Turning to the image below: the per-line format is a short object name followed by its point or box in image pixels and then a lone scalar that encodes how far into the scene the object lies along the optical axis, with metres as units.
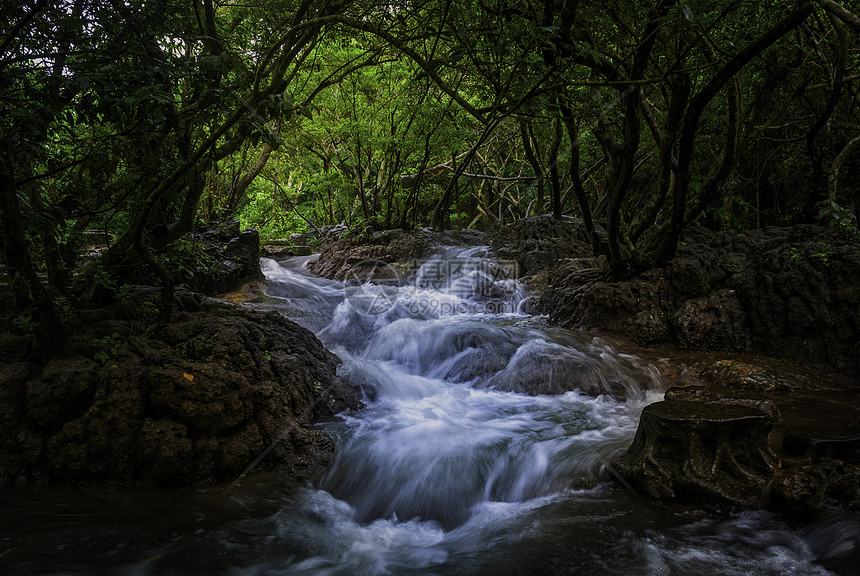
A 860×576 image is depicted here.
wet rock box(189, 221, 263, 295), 8.25
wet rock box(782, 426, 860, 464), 3.26
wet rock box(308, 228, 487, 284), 12.59
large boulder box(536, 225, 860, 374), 5.70
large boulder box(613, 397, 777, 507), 3.19
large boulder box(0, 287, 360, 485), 3.29
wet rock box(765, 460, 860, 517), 2.83
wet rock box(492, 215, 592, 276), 11.48
